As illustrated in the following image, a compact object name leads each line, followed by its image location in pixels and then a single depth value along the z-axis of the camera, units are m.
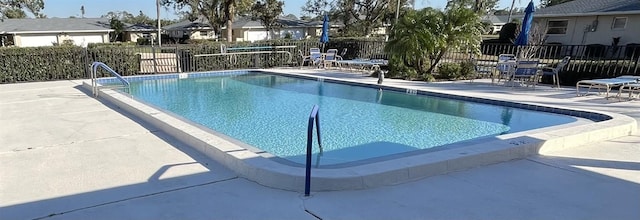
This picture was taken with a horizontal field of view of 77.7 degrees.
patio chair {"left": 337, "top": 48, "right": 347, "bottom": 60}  16.77
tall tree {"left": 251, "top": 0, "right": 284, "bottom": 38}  34.09
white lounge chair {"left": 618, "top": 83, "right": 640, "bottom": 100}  8.16
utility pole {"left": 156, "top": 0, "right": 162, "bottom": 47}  23.59
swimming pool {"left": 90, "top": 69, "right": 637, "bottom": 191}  3.59
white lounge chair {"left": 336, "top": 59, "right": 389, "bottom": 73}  13.25
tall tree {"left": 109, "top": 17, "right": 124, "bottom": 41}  38.27
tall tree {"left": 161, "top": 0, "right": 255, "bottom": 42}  26.92
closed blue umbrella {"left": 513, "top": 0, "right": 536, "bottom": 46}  10.41
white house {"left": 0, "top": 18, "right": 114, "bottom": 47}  32.25
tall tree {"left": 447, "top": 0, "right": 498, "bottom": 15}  31.89
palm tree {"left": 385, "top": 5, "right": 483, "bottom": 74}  11.40
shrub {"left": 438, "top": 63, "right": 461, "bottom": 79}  11.95
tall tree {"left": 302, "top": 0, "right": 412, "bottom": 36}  31.34
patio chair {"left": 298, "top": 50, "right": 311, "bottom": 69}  15.84
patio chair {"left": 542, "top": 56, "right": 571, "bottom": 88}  9.94
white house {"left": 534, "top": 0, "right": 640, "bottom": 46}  19.44
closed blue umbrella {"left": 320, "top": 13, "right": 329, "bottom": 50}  15.42
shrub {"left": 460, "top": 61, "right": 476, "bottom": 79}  11.98
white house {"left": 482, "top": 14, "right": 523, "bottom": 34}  44.28
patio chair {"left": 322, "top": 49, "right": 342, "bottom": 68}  14.98
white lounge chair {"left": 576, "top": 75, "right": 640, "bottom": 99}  7.99
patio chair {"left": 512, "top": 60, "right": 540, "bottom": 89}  9.70
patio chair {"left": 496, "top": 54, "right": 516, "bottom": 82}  10.28
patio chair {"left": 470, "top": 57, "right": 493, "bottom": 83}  11.91
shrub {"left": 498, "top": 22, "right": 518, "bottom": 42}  25.58
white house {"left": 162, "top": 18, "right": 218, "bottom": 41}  42.88
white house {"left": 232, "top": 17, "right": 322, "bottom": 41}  39.66
